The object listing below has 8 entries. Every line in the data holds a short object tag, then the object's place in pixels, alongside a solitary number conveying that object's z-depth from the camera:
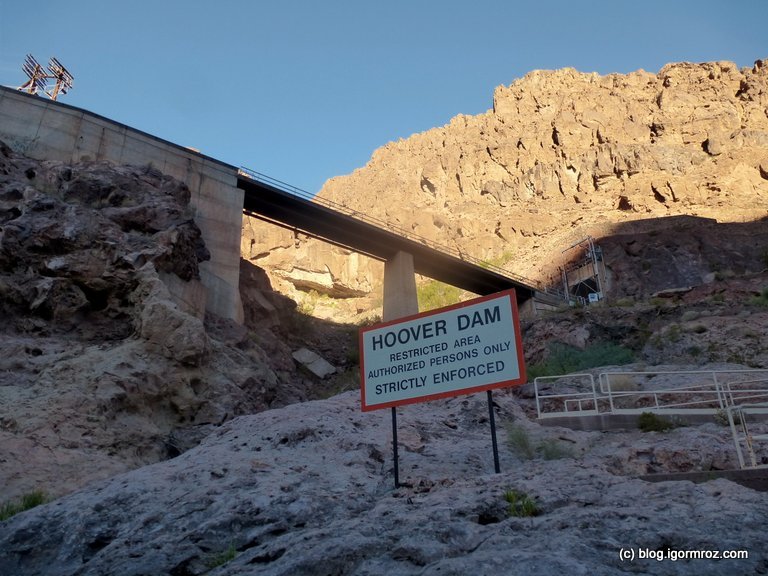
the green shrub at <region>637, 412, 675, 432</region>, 11.59
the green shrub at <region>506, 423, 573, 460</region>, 9.66
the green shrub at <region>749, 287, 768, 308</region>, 25.64
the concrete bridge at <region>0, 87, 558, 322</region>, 24.05
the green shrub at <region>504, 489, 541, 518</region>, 6.41
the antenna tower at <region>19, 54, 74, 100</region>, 41.22
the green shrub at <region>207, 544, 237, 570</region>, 6.20
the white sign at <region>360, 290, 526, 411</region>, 8.46
